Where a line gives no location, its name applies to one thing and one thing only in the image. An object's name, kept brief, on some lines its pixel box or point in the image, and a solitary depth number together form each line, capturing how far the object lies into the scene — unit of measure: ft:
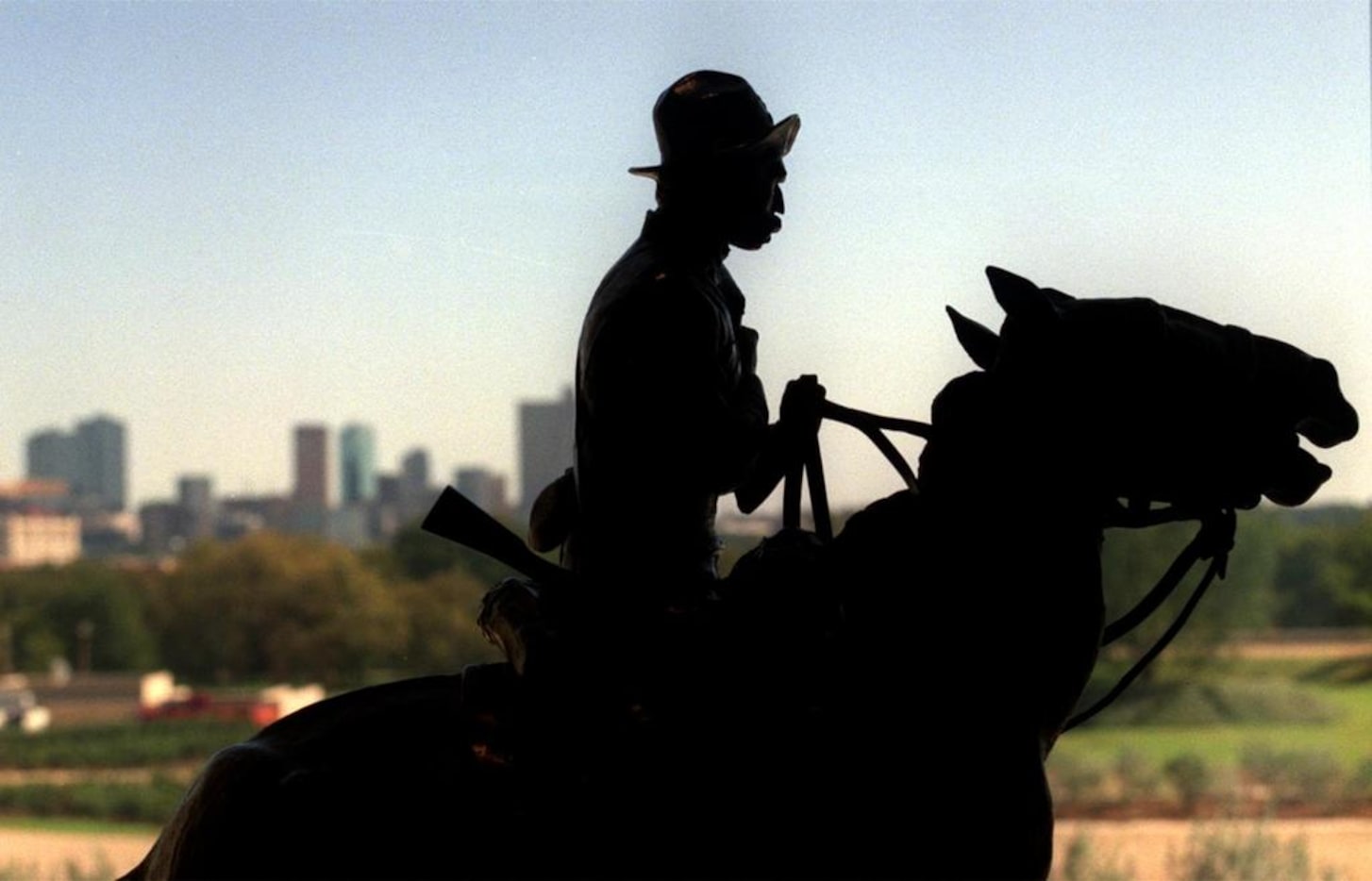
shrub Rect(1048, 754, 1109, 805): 48.88
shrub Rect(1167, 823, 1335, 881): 36.11
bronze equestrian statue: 7.95
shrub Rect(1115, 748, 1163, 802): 49.70
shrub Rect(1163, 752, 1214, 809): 48.34
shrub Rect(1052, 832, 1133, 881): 35.06
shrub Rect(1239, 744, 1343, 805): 49.67
